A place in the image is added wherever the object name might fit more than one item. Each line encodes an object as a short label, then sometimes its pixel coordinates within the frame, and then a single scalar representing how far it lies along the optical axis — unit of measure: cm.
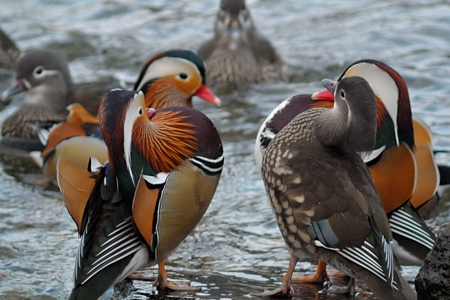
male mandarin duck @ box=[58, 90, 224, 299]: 837
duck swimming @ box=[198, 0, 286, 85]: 1942
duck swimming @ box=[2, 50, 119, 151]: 1561
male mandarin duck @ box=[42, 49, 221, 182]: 1433
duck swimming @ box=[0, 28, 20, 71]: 1975
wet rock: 737
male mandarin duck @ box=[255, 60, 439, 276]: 927
